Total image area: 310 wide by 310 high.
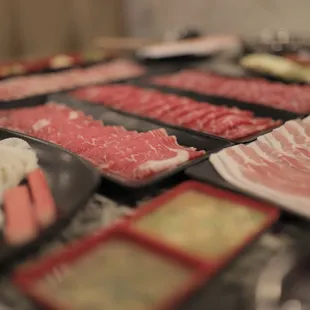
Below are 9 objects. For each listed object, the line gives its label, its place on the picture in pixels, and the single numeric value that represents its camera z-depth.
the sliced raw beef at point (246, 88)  0.75
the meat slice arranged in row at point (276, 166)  0.46
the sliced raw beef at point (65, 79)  0.84
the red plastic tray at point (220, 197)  0.39
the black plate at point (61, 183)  0.40
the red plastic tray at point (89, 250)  0.36
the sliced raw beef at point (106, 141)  0.53
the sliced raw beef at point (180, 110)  0.64
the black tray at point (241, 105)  0.68
